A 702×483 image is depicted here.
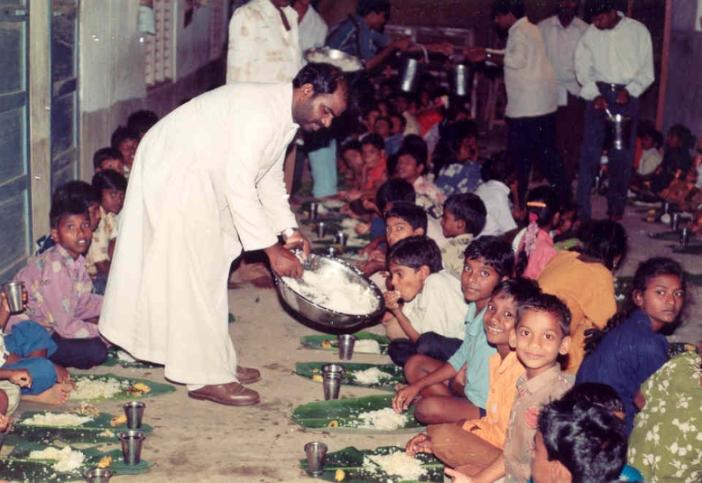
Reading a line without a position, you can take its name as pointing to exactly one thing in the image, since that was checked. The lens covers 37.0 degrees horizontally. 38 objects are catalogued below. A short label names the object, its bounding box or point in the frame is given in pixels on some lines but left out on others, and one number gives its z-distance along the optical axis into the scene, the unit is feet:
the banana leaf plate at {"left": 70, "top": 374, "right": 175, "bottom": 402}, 17.93
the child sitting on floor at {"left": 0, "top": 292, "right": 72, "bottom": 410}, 16.21
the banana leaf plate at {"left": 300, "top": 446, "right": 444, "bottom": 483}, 15.30
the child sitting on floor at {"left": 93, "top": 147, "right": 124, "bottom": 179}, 24.06
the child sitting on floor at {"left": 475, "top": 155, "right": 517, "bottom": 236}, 26.22
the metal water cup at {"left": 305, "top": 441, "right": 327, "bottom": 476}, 15.34
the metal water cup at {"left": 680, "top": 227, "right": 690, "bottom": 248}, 31.22
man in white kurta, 16.94
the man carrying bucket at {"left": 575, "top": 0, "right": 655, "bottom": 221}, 32.12
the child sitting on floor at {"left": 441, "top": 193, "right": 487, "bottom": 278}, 23.03
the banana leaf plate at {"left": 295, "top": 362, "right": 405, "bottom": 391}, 19.24
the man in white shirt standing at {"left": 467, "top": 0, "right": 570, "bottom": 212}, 33.04
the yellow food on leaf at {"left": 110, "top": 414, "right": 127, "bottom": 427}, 16.81
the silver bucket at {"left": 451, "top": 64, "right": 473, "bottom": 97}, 39.68
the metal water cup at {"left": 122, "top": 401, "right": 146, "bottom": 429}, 16.58
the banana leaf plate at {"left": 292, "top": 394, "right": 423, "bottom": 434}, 17.20
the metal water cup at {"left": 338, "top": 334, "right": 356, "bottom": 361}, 20.61
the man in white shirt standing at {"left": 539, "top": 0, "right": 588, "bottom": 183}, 40.45
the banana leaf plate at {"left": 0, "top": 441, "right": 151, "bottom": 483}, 14.82
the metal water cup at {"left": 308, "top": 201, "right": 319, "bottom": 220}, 33.01
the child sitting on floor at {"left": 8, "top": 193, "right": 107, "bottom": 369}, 18.76
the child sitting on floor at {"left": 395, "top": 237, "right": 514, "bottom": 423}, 16.40
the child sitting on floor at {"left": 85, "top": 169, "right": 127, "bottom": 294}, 22.65
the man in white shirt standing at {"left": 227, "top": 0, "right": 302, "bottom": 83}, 27.58
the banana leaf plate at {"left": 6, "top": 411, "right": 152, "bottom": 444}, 16.14
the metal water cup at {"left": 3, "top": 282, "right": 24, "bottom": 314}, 17.97
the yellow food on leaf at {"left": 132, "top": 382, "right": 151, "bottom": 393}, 18.29
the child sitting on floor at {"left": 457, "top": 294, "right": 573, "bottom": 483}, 13.48
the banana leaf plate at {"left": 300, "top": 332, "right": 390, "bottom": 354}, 21.33
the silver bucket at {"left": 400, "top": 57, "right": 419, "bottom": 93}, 39.88
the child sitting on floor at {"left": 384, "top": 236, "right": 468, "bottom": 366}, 19.31
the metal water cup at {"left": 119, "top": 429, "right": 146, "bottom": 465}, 15.24
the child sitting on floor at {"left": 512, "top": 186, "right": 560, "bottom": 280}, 20.90
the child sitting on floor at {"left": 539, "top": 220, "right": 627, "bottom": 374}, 17.97
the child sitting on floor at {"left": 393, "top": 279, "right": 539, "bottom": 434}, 15.02
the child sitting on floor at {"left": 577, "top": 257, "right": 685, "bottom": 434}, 14.66
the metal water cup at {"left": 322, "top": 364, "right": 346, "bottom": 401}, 18.33
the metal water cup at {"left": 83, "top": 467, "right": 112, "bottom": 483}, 14.08
